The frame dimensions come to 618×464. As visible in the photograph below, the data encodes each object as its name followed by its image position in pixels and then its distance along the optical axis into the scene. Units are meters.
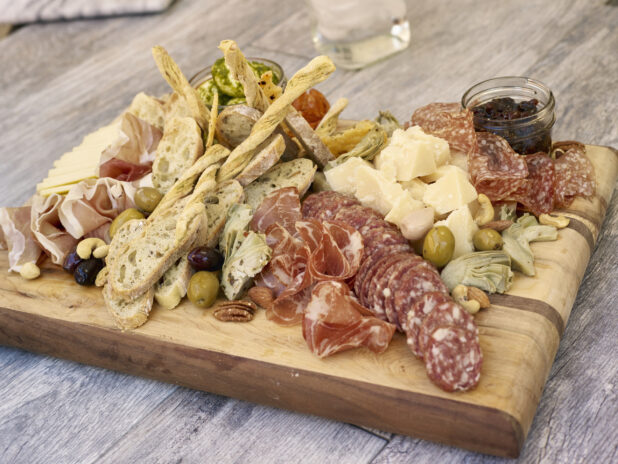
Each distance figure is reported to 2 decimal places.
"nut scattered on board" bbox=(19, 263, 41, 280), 0.56
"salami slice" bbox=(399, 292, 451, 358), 0.41
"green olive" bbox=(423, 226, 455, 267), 0.46
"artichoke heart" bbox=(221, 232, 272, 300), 0.48
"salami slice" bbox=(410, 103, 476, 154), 0.51
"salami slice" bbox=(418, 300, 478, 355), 0.40
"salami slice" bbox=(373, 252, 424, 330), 0.43
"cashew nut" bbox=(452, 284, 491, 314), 0.44
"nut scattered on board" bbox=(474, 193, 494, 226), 0.49
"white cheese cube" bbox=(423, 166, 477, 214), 0.49
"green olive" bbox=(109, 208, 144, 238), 0.56
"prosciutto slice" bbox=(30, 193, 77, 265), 0.56
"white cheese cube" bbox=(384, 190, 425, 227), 0.48
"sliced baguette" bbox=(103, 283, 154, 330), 0.49
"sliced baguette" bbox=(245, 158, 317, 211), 0.55
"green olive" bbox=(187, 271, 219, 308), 0.48
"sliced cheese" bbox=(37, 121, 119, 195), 0.62
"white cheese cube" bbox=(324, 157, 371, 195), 0.53
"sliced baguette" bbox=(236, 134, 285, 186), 0.54
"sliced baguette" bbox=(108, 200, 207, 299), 0.49
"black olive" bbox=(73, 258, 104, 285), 0.53
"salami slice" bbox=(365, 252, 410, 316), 0.44
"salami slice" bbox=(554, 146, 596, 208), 0.52
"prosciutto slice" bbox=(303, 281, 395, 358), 0.43
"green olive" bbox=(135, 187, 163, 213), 0.56
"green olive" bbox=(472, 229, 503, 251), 0.47
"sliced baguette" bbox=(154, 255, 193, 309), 0.49
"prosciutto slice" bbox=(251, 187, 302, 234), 0.52
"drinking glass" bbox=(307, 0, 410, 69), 0.82
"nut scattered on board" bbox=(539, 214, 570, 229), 0.49
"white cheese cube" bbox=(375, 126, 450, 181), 0.50
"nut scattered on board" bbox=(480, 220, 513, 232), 0.49
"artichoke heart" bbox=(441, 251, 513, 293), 0.45
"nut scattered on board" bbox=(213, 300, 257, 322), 0.47
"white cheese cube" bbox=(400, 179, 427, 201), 0.51
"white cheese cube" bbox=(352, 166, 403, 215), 0.49
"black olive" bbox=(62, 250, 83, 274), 0.55
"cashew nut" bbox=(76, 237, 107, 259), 0.54
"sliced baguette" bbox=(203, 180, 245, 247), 0.52
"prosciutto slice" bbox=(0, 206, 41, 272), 0.57
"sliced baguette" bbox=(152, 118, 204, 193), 0.57
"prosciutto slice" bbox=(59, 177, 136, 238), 0.56
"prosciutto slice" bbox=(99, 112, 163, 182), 0.61
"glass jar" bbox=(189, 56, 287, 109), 0.66
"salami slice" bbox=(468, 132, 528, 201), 0.50
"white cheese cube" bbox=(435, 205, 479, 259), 0.48
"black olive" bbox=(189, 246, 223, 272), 0.49
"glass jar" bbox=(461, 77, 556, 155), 0.52
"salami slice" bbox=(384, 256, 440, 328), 0.43
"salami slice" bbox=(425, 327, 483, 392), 0.39
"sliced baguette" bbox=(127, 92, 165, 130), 0.67
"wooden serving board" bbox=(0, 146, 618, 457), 0.39
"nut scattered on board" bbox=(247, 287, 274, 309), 0.48
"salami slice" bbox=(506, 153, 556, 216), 0.51
